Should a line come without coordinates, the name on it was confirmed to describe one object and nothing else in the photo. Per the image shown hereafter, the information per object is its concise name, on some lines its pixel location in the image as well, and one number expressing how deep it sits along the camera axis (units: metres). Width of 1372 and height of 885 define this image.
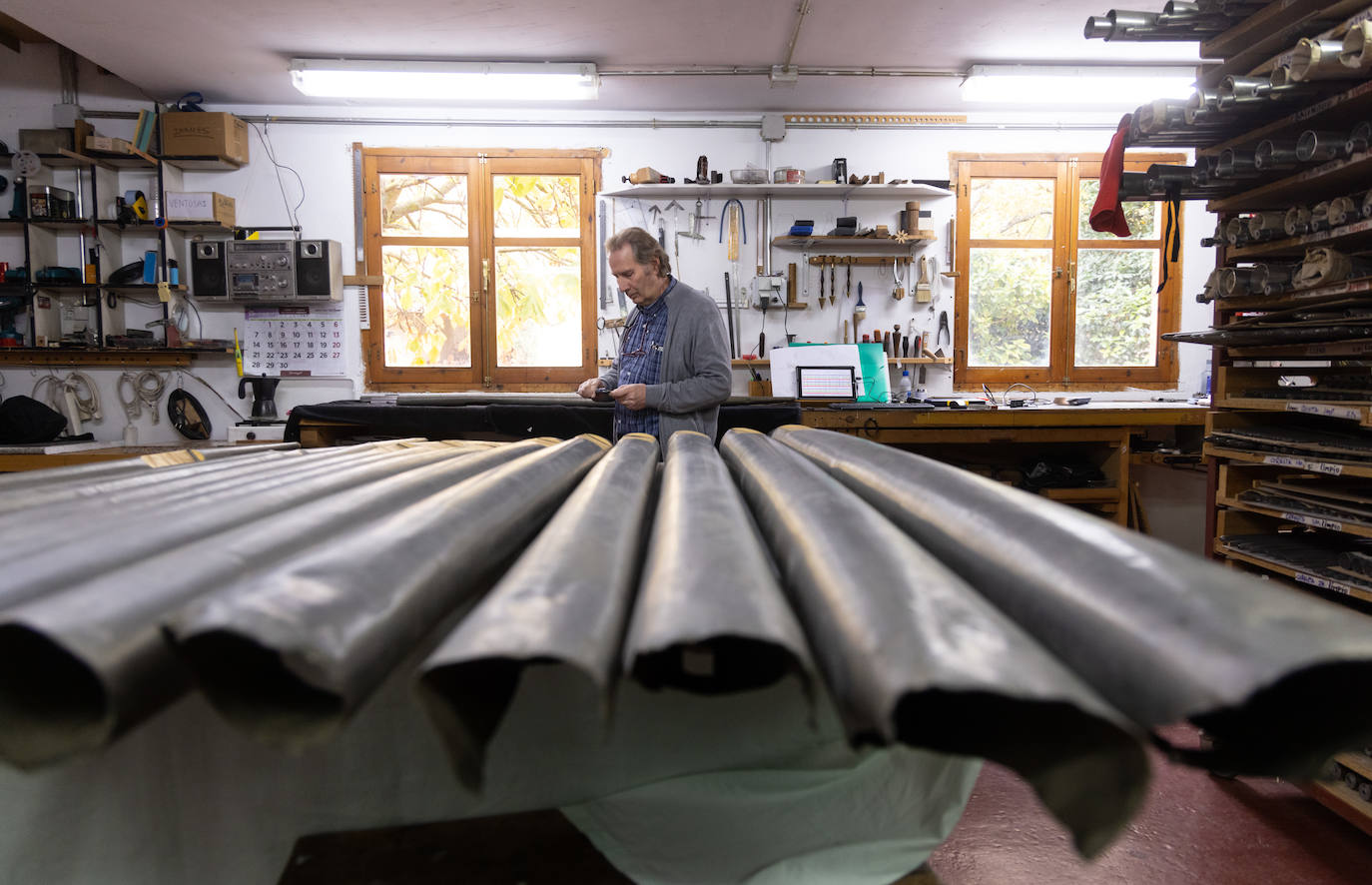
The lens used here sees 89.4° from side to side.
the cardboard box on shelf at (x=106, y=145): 4.36
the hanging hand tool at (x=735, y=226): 4.93
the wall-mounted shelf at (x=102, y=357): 4.65
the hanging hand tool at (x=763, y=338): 4.86
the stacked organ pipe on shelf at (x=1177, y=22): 1.83
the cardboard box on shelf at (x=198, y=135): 4.60
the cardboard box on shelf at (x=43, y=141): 4.54
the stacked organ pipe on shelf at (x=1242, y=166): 1.56
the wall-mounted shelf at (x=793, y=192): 4.71
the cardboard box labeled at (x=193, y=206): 4.62
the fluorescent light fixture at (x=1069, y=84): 4.19
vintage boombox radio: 4.66
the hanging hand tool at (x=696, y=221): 4.95
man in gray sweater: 2.36
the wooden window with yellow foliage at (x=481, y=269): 4.94
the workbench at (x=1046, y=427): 3.72
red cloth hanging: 2.20
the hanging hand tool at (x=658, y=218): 4.94
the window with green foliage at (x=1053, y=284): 4.99
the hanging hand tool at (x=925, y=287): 4.93
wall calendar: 4.91
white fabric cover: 0.60
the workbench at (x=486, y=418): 3.52
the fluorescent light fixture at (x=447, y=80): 4.12
